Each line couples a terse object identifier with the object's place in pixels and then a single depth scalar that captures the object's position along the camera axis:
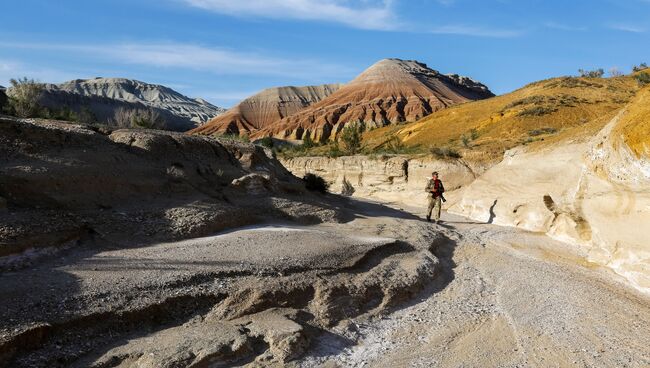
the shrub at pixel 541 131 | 26.36
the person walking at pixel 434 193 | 14.35
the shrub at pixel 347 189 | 25.77
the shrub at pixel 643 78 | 34.84
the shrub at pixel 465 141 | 24.85
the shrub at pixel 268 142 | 43.44
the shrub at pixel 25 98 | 14.93
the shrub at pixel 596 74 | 45.64
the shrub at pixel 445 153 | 22.08
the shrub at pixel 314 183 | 16.20
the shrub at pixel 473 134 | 31.36
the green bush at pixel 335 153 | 30.18
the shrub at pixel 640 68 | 43.12
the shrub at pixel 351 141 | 34.28
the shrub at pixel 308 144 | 43.75
